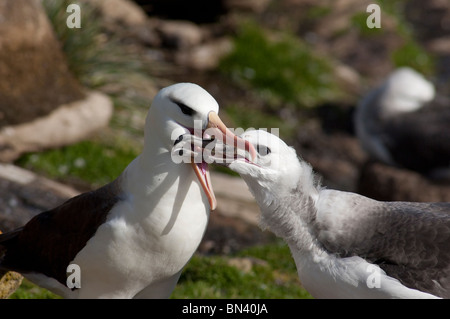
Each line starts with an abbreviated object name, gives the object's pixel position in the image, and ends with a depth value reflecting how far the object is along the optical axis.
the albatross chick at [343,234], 3.59
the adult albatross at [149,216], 3.94
